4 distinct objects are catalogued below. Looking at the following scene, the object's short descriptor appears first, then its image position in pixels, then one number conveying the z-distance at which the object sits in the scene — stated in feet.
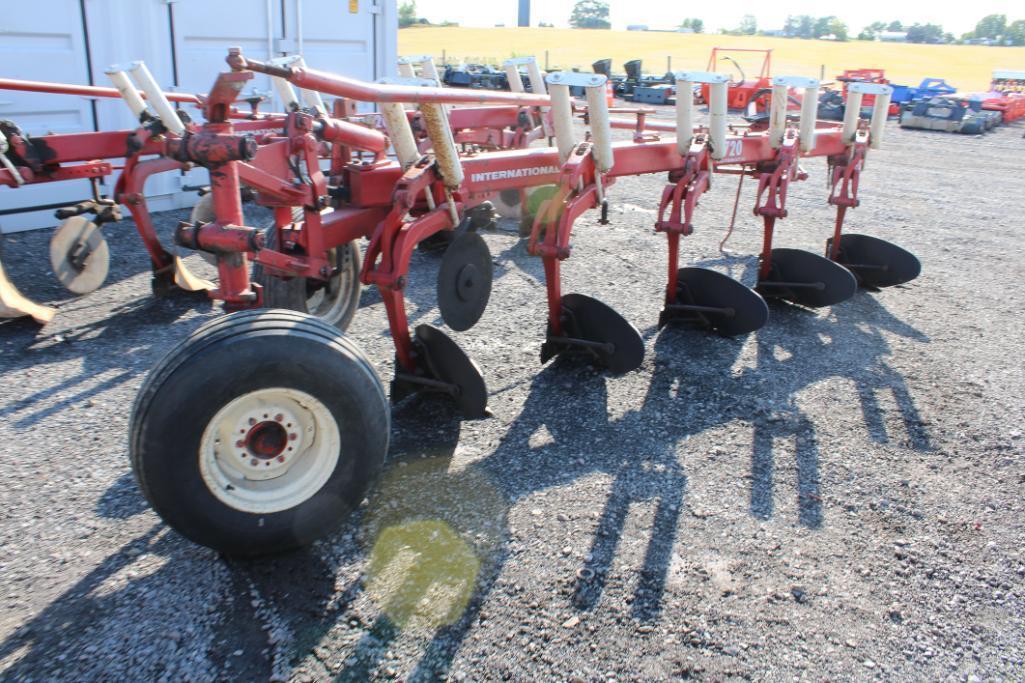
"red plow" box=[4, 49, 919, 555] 7.52
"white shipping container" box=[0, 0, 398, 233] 21.21
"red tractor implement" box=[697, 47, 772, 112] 56.31
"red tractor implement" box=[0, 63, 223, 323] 14.50
